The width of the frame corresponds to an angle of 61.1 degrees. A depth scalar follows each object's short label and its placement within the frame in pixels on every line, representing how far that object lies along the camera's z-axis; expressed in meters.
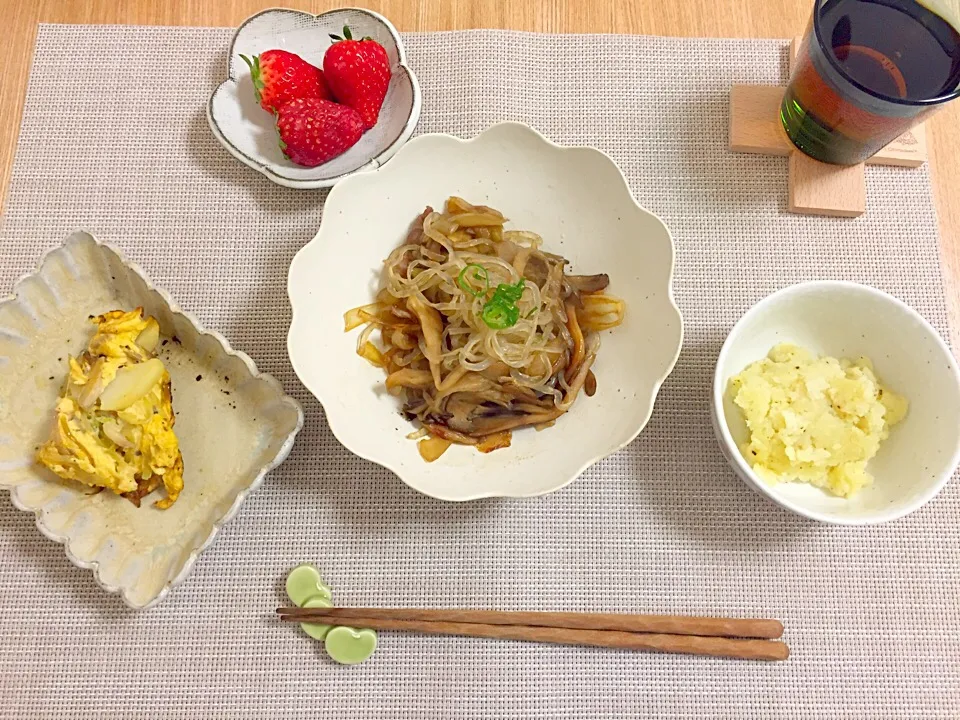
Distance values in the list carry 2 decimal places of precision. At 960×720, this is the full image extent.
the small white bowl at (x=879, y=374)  0.34
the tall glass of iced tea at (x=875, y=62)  0.35
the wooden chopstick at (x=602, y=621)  0.36
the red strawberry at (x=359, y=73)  0.40
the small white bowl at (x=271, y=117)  0.41
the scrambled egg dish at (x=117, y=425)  0.35
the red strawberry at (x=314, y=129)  0.39
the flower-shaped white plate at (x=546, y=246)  0.34
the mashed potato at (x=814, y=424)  0.35
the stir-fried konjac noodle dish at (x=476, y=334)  0.36
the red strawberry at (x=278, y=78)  0.40
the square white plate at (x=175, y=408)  0.36
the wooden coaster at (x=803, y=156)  0.41
